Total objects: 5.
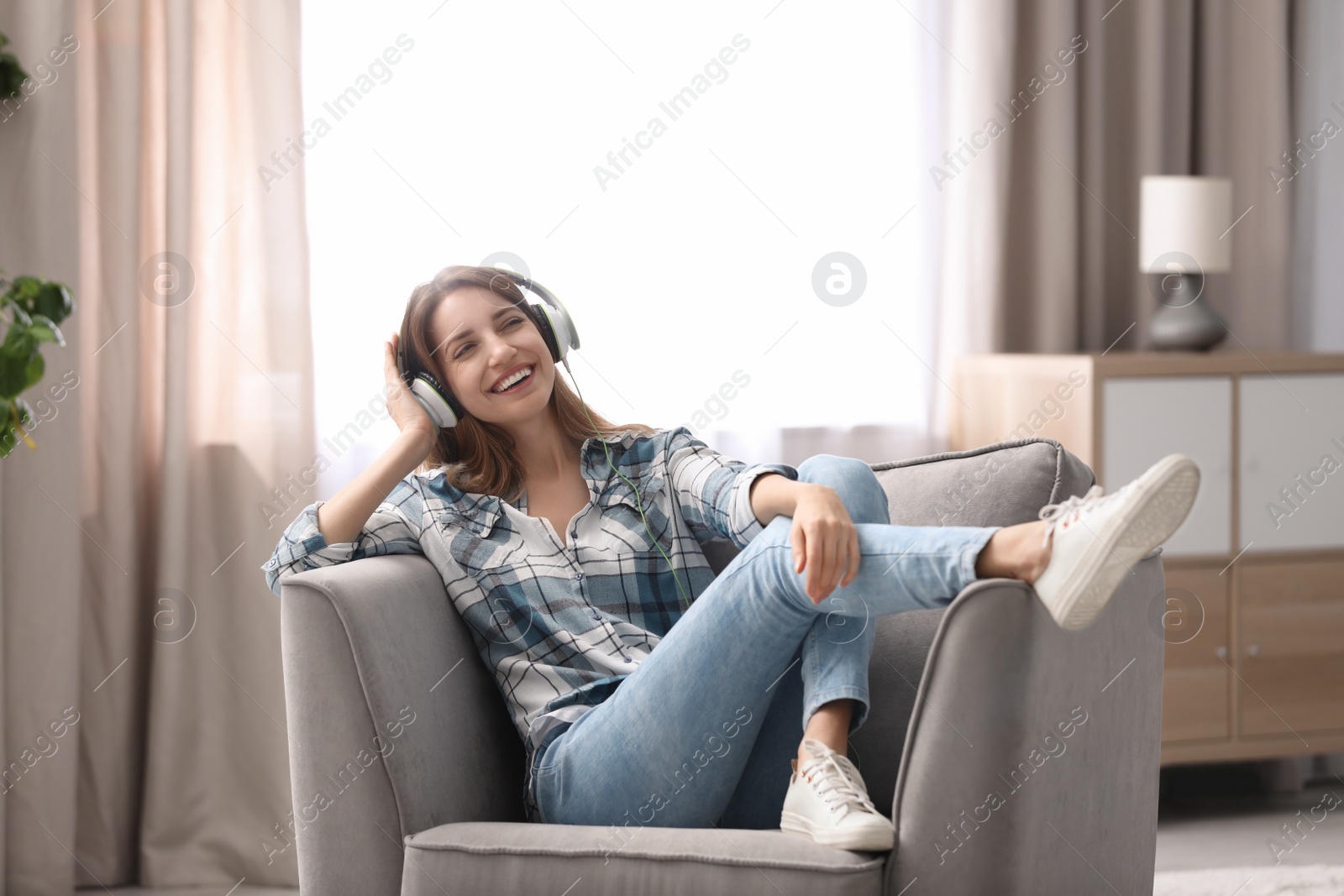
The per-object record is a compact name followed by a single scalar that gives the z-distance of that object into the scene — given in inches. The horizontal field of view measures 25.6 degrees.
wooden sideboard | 206.3
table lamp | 212.2
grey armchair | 150.1
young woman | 151.8
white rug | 191.4
